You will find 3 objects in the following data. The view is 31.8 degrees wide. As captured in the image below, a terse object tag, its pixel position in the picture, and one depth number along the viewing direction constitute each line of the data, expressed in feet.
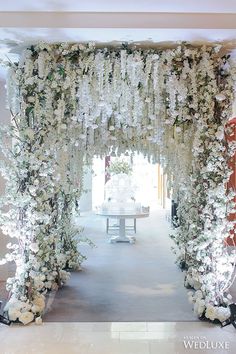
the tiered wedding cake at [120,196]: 29.45
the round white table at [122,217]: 28.32
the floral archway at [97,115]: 13.75
